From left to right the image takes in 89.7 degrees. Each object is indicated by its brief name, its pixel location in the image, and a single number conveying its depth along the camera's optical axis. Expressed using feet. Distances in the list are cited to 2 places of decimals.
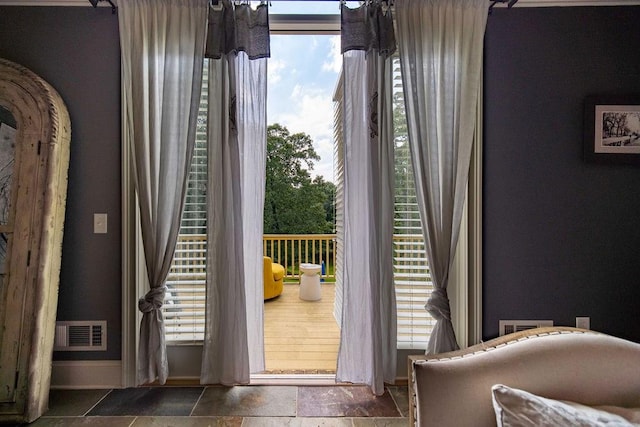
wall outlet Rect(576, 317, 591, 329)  6.81
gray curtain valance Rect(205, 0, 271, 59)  6.23
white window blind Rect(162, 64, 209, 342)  6.82
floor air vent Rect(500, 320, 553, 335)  6.81
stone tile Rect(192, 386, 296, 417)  6.01
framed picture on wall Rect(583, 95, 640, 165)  6.72
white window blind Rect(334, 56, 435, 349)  7.05
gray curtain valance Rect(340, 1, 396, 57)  6.25
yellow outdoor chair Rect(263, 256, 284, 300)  13.29
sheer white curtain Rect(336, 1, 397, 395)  6.28
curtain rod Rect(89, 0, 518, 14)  6.23
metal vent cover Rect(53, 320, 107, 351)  6.72
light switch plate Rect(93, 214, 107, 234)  6.74
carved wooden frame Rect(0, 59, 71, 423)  5.77
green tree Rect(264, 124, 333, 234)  17.01
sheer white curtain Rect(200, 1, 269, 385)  6.28
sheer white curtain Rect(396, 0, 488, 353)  6.26
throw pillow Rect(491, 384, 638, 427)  2.76
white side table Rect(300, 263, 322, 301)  13.64
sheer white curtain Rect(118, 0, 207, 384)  6.22
